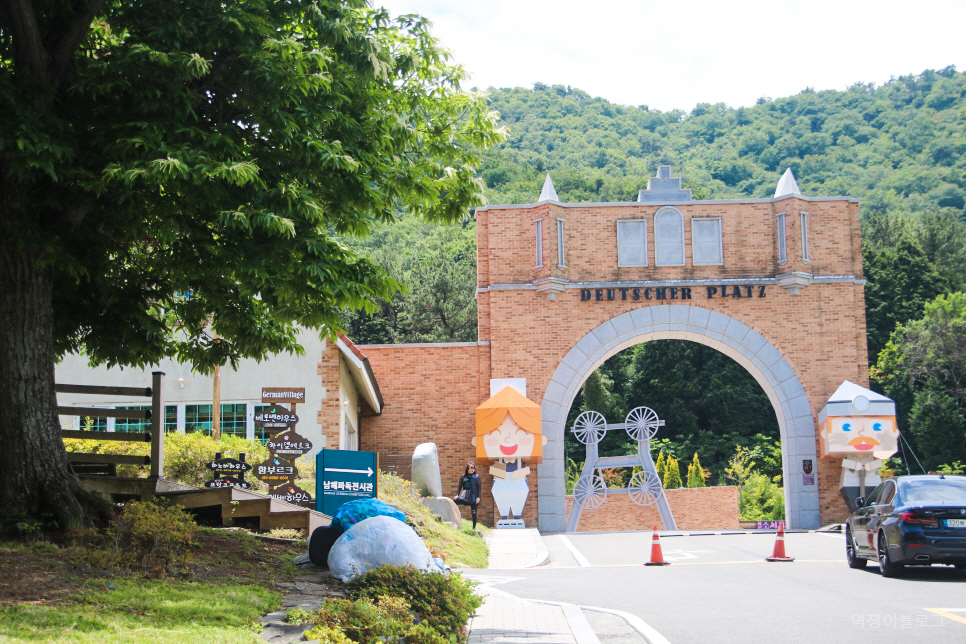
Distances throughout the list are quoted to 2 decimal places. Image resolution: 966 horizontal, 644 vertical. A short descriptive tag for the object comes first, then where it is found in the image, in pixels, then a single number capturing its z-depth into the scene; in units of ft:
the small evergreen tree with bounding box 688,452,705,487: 126.82
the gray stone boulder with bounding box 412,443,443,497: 72.84
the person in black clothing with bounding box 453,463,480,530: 76.18
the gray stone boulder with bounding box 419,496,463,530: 66.74
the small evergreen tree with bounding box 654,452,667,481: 138.62
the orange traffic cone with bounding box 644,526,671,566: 49.88
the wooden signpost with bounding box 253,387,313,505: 49.29
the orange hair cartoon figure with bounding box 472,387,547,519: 84.33
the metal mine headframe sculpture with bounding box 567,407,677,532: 90.74
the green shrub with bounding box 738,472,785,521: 126.25
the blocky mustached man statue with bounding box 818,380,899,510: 84.12
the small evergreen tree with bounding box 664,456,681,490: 130.52
